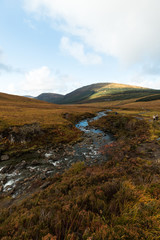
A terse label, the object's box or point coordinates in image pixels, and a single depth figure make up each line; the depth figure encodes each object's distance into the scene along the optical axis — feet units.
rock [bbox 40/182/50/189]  29.66
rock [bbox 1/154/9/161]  46.83
